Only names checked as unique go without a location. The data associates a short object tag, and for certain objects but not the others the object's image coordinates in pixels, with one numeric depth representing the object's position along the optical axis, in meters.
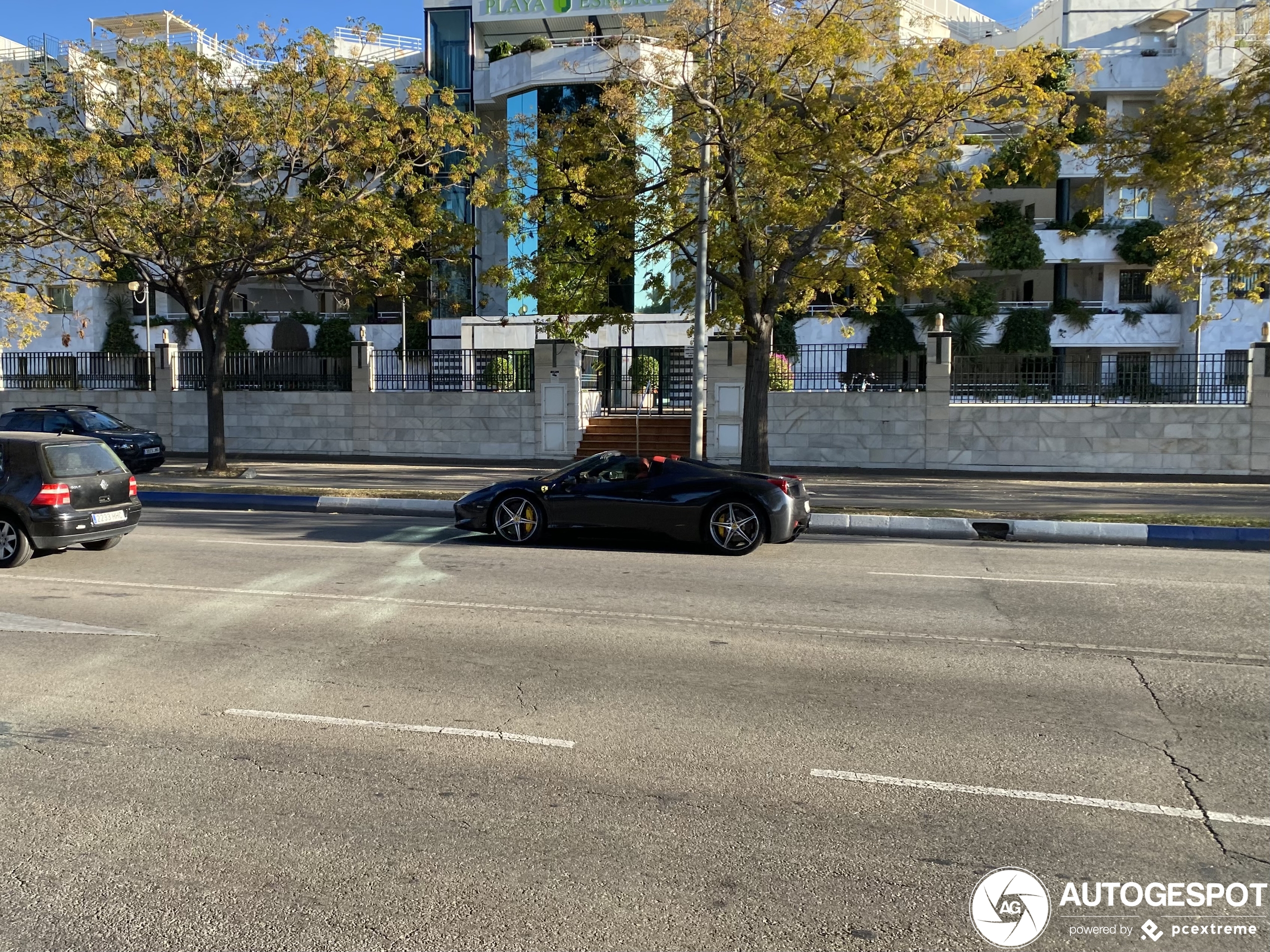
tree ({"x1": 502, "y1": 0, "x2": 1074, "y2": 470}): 16.12
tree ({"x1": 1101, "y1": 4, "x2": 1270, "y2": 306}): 15.80
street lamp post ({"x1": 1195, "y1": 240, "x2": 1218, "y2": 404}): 18.05
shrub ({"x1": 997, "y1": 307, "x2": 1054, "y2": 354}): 38.34
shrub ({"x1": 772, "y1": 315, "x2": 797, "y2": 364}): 39.12
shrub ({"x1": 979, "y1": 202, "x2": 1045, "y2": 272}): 38.62
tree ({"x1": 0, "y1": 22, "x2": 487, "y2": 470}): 19.83
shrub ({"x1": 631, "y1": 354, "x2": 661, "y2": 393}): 26.98
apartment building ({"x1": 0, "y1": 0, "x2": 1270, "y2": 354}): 37.94
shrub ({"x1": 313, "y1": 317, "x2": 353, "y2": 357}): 44.12
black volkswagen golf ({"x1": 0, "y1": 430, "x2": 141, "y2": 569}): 10.54
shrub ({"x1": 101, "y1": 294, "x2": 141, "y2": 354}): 45.38
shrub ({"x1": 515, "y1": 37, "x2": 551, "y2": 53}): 38.28
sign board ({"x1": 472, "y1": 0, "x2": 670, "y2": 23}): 40.72
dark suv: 22.73
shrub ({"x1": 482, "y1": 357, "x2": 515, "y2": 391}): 26.00
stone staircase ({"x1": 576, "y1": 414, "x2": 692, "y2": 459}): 25.53
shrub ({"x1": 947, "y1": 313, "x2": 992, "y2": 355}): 38.09
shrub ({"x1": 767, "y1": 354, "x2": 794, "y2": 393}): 24.42
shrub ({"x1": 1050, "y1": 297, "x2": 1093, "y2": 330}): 38.78
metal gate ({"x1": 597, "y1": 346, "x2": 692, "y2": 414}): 26.61
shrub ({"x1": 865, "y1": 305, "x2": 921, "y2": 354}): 39.00
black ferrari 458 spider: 11.95
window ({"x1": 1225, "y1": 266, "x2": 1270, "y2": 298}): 17.73
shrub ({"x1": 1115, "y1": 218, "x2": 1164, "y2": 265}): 38.19
